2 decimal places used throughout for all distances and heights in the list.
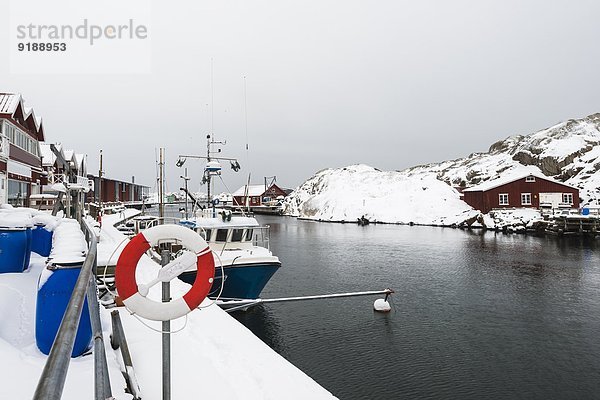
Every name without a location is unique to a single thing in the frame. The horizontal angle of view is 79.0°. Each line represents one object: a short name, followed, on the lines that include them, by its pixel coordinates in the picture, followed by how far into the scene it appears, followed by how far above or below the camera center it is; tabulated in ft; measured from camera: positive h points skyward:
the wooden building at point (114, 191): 200.66 +16.16
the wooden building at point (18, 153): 56.49 +11.57
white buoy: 50.96 -13.30
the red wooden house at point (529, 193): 171.53 +7.76
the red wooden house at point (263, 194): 361.10 +19.24
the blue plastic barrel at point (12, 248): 16.56 -1.47
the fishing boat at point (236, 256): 46.50 -5.63
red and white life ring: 9.93 -1.64
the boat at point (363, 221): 222.32 -5.87
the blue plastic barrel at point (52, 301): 12.07 -2.84
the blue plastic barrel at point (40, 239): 21.95 -1.35
